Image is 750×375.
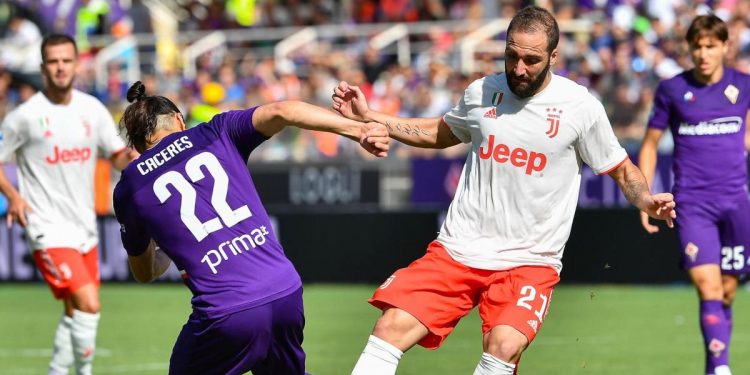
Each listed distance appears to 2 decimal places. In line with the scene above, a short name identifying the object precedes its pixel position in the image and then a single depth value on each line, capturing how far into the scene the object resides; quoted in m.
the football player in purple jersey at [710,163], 19.61
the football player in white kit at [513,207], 14.19
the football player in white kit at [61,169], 20.37
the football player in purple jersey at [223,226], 12.89
